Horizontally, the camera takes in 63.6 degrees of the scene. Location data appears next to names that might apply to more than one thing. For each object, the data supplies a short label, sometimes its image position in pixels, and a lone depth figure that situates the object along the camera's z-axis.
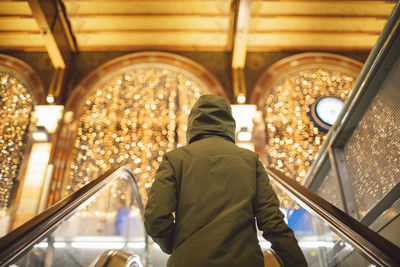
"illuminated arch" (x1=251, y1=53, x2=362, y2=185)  5.71
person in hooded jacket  1.18
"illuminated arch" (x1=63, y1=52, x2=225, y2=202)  5.62
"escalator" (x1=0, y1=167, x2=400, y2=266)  1.14
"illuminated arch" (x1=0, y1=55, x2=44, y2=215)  5.25
